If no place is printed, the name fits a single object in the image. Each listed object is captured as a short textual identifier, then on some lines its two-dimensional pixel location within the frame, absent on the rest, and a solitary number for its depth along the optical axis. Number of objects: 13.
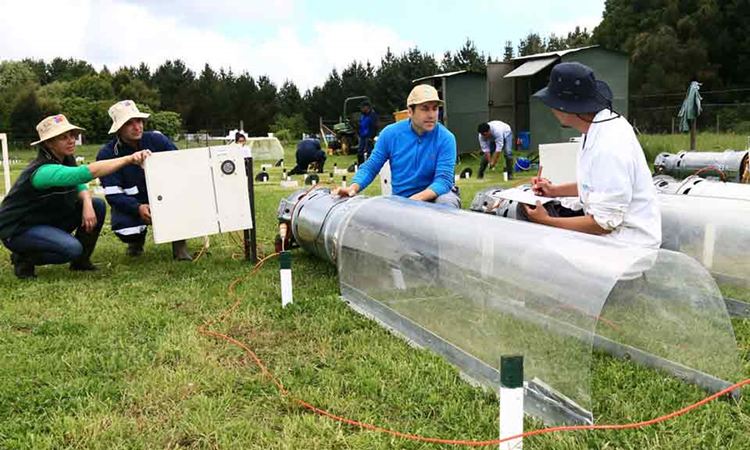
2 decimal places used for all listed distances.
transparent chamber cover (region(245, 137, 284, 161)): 29.33
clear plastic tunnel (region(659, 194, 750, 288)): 4.26
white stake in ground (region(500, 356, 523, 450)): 2.05
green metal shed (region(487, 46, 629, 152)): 19.39
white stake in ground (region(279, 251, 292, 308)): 4.38
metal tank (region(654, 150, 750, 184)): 10.34
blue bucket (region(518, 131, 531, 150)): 21.73
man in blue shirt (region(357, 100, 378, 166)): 18.91
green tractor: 28.73
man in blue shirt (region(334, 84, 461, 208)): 5.38
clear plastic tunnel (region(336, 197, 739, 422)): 2.73
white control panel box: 5.64
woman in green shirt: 5.33
